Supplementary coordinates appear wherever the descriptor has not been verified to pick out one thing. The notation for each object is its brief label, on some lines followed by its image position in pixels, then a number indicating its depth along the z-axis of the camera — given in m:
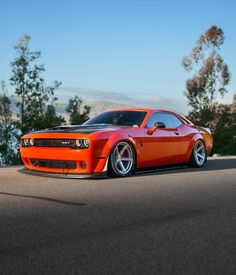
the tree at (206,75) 46.97
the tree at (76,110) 36.76
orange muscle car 8.66
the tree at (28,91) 36.97
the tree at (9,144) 31.36
